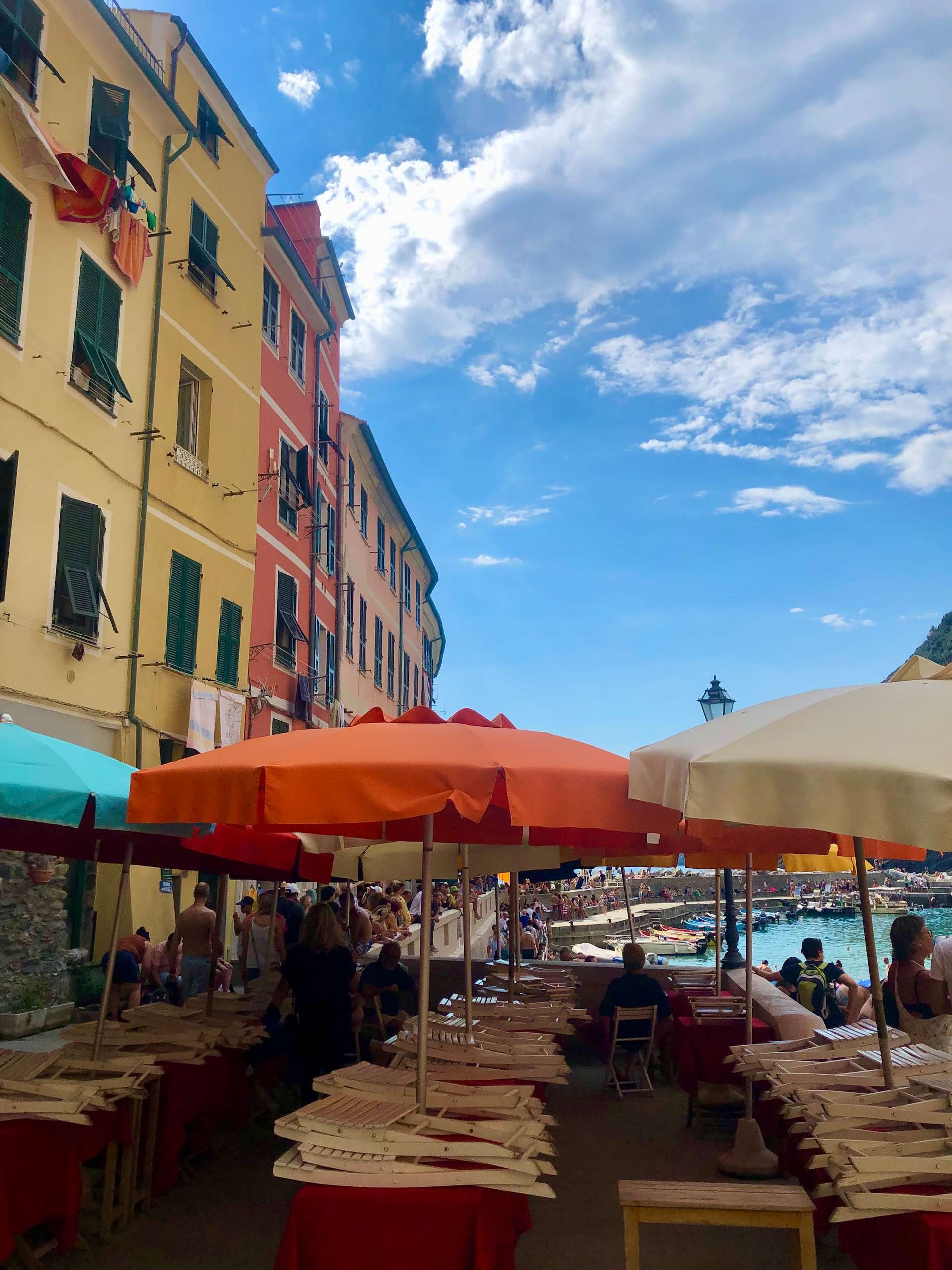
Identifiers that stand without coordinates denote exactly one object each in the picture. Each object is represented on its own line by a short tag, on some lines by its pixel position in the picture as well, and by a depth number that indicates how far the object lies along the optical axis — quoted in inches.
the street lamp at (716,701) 445.4
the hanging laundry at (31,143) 470.9
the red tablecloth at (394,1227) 143.3
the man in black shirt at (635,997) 358.3
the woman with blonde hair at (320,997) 272.1
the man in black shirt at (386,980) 358.9
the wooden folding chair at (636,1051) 346.6
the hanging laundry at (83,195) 507.2
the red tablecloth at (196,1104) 222.4
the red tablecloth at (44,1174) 163.2
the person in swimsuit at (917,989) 240.2
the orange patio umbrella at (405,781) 157.6
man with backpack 441.4
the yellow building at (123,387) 479.8
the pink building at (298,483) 791.1
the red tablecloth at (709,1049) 297.3
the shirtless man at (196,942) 384.8
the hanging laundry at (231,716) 672.4
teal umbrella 181.9
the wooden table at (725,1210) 144.0
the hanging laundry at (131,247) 570.9
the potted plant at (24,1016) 423.8
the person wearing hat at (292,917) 536.4
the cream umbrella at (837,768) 120.5
